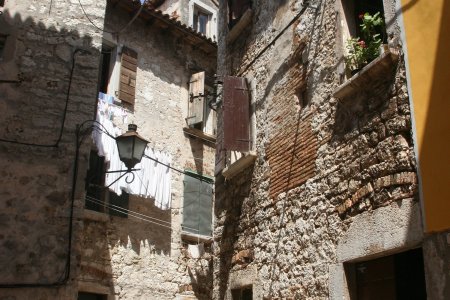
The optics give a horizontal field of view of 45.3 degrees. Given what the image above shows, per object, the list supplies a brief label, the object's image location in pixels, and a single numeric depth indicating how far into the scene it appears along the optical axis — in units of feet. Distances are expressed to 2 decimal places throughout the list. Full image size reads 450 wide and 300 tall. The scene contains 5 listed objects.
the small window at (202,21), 52.60
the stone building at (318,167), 15.90
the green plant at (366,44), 17.95
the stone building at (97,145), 26.94
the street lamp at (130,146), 26.45
